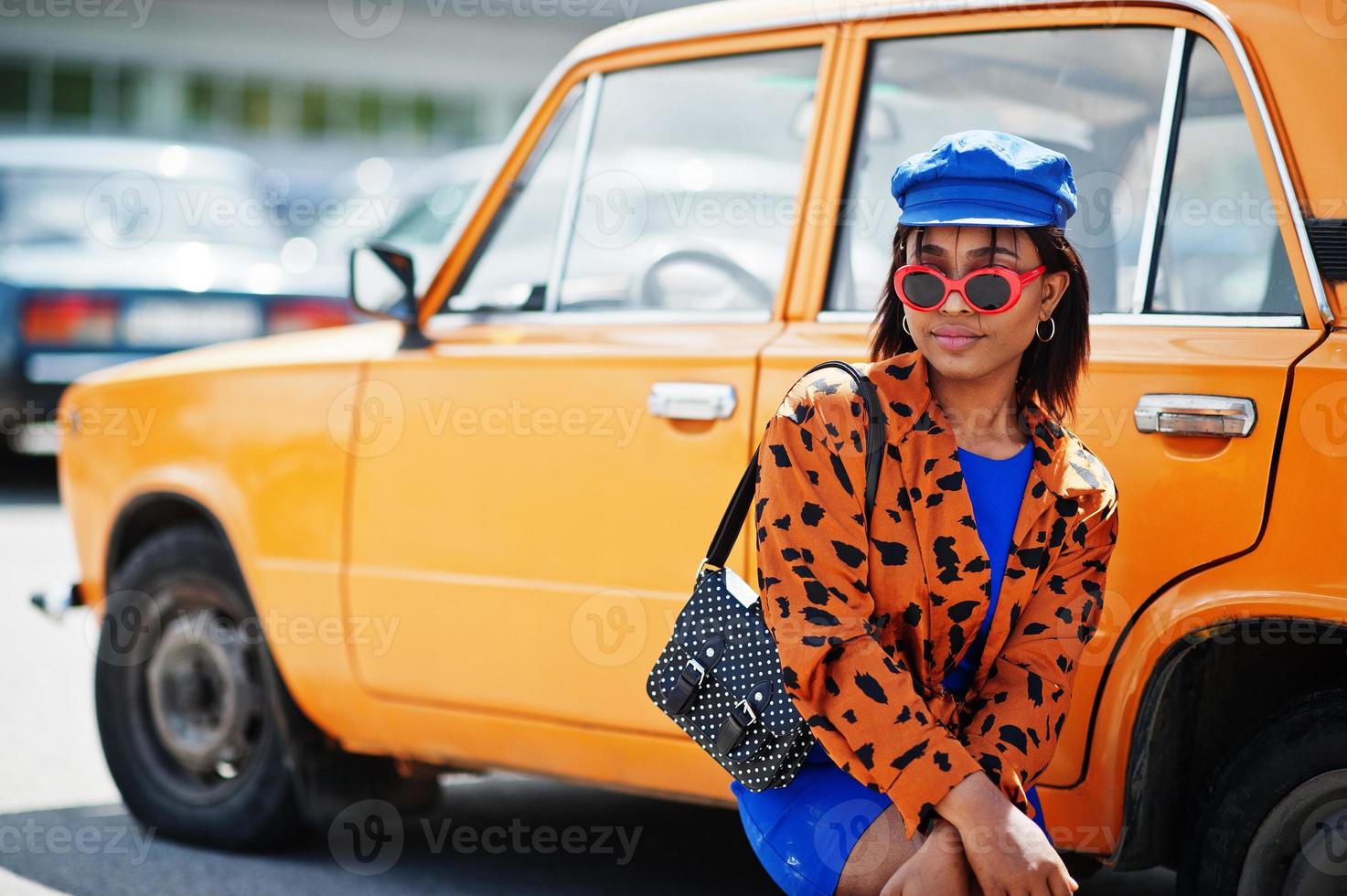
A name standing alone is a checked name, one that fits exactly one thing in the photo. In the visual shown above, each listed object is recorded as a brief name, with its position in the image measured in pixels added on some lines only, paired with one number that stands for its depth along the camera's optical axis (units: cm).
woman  231
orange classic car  281
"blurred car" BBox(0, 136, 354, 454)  983
